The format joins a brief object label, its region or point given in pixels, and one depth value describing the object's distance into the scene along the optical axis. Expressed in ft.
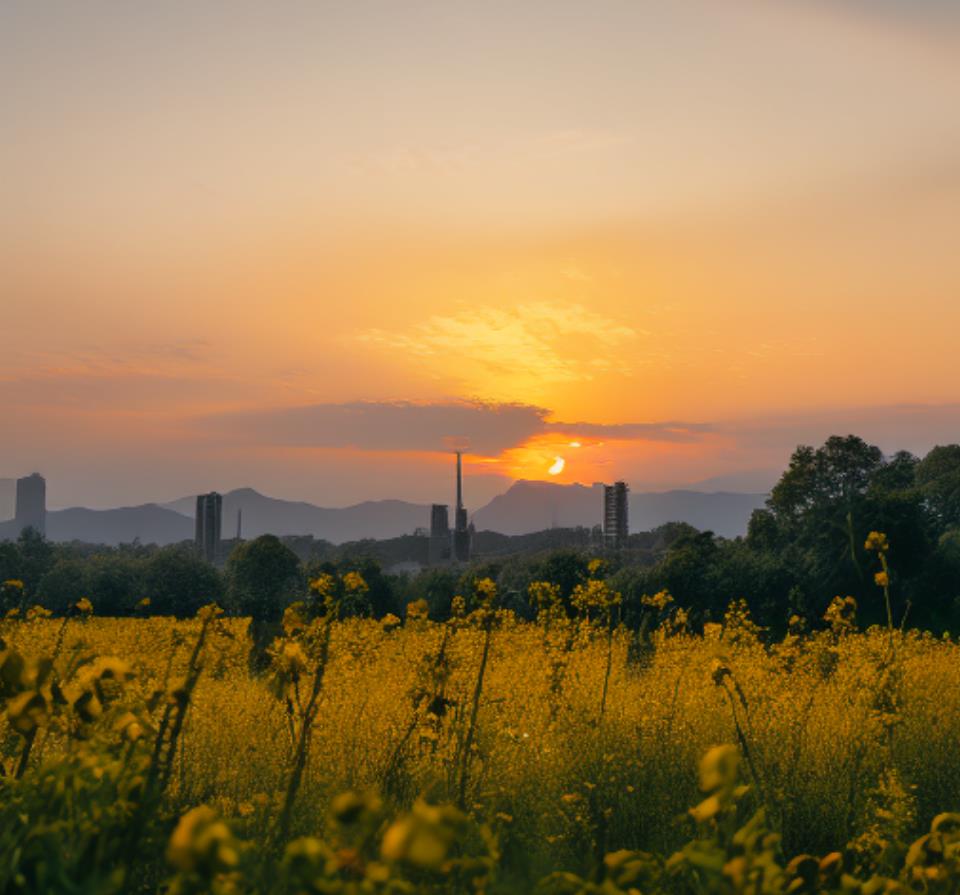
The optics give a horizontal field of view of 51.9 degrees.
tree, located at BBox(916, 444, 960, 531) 159.94
